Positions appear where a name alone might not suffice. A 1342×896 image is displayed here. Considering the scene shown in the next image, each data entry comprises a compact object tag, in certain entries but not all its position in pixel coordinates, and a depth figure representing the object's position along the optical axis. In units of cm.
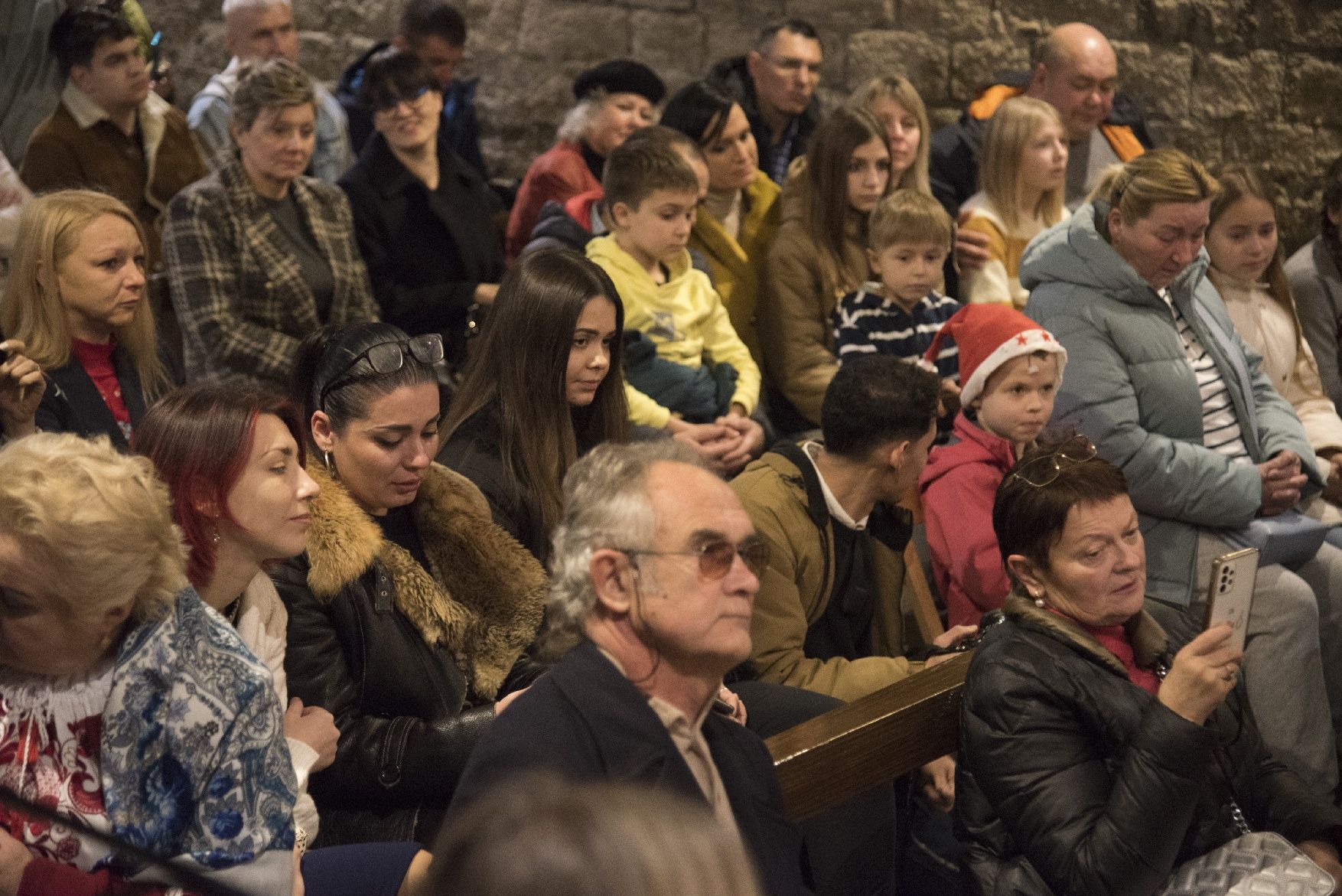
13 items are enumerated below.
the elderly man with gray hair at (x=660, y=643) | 199
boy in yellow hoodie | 426
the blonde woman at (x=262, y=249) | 416
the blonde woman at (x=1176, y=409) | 398
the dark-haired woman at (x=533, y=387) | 321
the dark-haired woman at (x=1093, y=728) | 248
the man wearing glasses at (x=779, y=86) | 555
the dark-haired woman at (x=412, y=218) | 476
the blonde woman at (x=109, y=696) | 197
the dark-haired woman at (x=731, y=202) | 482
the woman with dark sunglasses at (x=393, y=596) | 261
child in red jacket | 359
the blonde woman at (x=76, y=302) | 344
